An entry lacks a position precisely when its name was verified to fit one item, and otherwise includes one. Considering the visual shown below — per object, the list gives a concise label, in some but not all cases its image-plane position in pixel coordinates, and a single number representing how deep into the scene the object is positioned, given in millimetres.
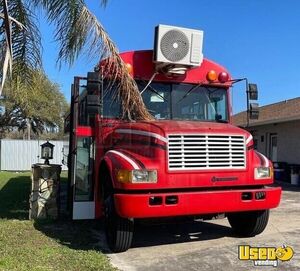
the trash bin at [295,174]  10684
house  11305
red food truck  3793
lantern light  6289
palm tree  4441
